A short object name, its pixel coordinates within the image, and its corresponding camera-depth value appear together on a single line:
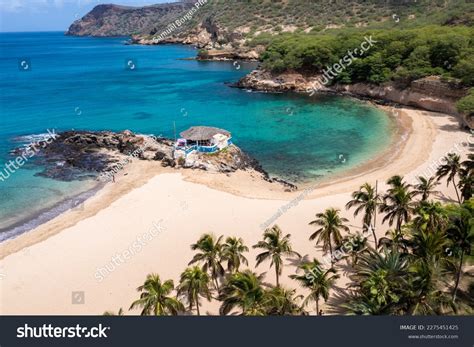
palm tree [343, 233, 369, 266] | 24.47
